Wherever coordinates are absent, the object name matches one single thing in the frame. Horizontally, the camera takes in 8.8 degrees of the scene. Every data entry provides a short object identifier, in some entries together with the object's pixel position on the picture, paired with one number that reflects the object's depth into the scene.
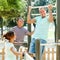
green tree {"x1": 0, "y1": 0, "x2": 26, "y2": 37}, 8.13
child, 5.08
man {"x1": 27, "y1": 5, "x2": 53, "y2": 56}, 5.78
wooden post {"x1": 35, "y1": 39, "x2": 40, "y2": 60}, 4.14
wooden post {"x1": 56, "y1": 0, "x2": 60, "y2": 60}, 5.62
